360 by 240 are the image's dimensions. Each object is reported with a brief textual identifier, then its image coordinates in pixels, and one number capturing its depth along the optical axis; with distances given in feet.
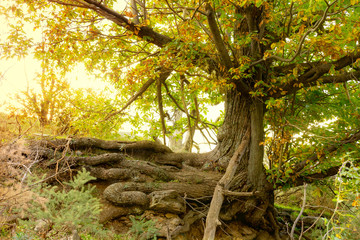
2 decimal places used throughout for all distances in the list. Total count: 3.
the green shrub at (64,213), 12.96
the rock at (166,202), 20.43
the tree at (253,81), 20.19
